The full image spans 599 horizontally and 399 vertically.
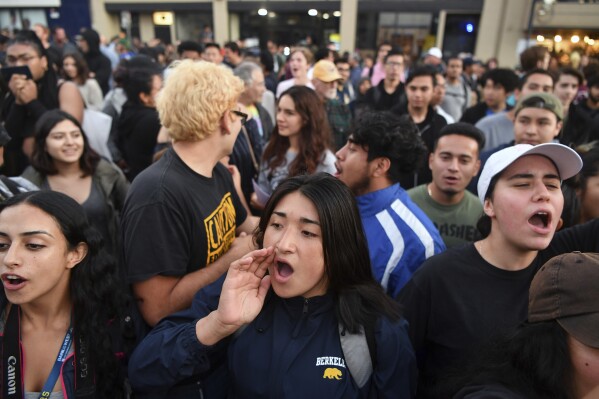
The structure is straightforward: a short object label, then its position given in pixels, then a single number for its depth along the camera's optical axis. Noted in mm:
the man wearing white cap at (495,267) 1787
